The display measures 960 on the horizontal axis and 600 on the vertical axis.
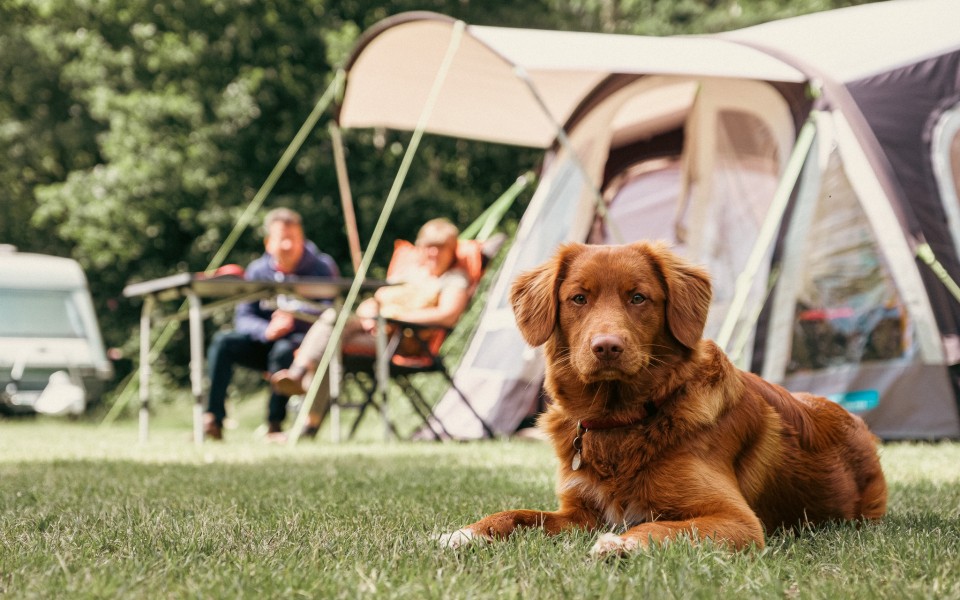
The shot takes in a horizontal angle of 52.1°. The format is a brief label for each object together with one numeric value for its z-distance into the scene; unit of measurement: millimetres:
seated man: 7160
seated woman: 6664
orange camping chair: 6841
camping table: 6211
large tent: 5477
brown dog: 2366
